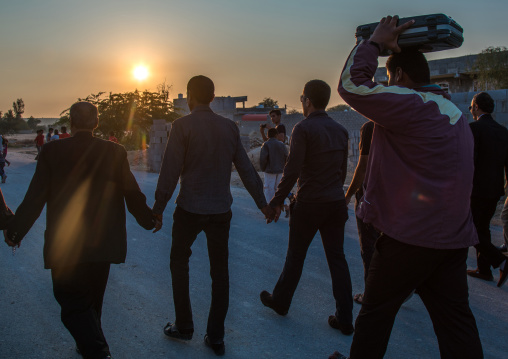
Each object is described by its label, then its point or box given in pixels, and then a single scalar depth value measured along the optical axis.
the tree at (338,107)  74.54
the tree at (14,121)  68.70
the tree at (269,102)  78.19
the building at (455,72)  32.31
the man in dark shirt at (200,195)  3.49
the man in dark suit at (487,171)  4.89
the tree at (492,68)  28.34
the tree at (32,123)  91.21
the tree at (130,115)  32.22
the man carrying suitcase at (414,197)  2.30
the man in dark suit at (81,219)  3.00
